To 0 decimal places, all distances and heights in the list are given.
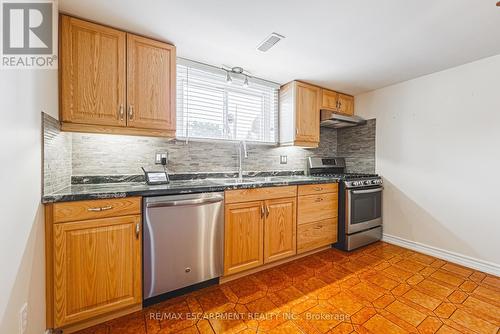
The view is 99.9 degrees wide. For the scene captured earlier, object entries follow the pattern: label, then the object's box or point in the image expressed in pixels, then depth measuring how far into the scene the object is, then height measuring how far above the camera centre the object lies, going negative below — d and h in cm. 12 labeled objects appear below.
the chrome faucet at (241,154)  264 +15
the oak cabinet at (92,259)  129 -62
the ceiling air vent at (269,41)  182 +112
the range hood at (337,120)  296 +66
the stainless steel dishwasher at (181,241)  157 -61
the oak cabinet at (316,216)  241 -61
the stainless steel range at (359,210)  267 -60
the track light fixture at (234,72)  238 +112
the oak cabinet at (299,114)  279 +71
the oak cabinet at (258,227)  193 -61
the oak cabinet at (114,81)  156 +68
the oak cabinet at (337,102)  308 +98
